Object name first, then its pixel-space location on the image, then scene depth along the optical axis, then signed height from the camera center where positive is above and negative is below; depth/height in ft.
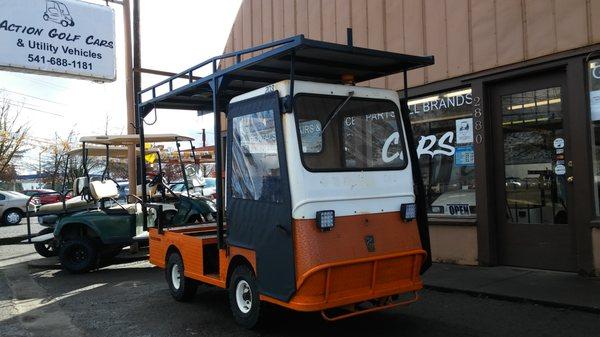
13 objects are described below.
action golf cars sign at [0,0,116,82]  35.76 +10.38
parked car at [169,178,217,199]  36.70 -0.74
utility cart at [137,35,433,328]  14.82 -0.46
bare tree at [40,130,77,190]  151.82 +9.95
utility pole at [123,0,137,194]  39.44 +7.59
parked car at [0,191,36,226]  65.82 -2.66
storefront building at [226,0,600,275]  21.59 +2.21
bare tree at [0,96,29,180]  114.73 +10.10
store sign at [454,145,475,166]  26.23 +0.73
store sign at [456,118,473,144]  26.32 +2.00
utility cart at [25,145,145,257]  31.89 -1.45
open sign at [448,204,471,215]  26.76 -1.97
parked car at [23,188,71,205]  82.12 -1.98
